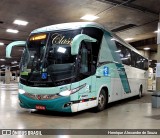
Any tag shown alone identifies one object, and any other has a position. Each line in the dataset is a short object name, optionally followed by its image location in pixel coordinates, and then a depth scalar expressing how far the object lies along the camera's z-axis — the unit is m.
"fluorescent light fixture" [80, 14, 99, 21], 7.57
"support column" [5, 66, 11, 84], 25.41
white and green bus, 4.50
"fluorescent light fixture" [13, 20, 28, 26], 8.43
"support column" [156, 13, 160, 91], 6.53
